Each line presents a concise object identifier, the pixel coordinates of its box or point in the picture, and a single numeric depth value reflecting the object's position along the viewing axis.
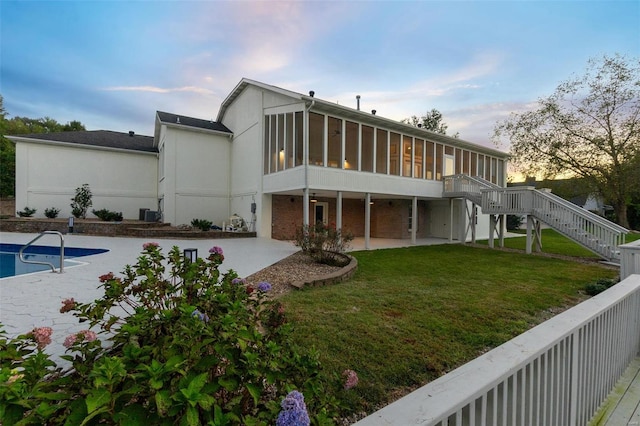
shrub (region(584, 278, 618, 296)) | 6.18
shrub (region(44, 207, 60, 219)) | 16.61
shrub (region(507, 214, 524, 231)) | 27.50
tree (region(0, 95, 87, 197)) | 22.88
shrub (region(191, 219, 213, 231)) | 14.61
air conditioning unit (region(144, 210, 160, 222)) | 17.00
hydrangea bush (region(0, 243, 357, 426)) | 0.89
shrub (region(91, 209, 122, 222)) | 15.59
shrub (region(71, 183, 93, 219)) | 16.72
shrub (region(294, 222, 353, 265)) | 8.48
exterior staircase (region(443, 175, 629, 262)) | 10.10
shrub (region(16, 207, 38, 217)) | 16.27
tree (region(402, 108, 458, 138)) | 36.88
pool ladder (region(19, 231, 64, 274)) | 6.60
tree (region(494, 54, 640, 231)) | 21.56
